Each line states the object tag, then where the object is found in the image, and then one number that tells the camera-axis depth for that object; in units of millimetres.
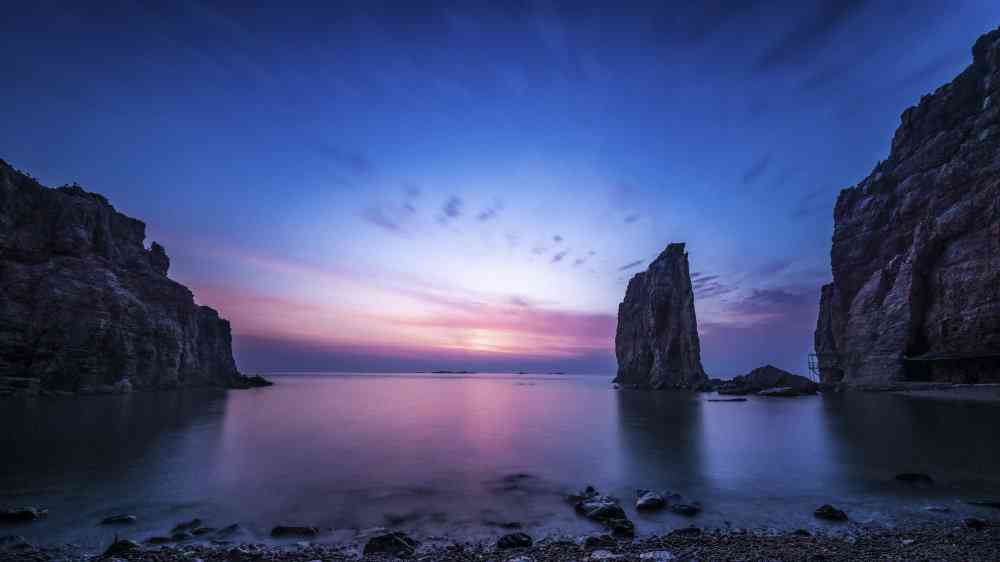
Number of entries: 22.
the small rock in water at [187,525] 11421
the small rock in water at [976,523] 10250
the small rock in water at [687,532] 10195
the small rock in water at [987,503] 11991
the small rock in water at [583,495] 14260
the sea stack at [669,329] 97125
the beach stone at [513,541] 9875
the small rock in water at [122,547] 9219
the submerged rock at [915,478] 14947
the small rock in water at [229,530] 10970
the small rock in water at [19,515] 11367
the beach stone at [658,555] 8266
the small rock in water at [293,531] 10984
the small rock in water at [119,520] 11586
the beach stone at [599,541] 9602
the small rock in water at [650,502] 12828
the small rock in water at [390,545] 9633
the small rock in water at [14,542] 9328
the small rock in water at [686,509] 12364
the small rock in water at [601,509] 11945
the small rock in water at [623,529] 10480
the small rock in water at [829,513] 11609
